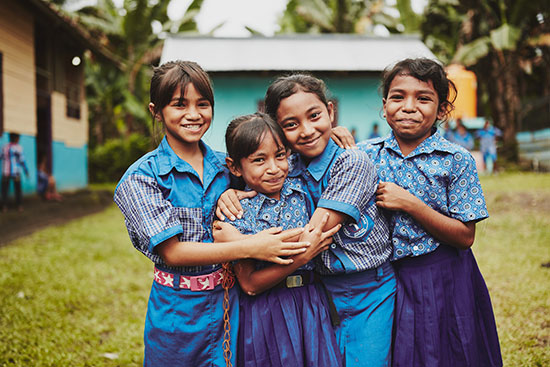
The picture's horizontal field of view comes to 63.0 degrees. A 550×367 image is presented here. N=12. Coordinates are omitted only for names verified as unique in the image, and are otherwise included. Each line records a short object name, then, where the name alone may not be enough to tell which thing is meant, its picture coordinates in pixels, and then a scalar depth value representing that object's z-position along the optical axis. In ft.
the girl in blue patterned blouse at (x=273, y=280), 5.37
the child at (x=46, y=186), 33.17
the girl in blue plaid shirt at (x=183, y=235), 5.14
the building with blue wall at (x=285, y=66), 31.32
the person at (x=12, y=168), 26.55
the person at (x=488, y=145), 38.03
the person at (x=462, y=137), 40.29
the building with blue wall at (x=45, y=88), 28.66
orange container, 47.06
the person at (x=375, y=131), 33.12
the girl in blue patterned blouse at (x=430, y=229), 5.63
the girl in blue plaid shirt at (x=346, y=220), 5.43
